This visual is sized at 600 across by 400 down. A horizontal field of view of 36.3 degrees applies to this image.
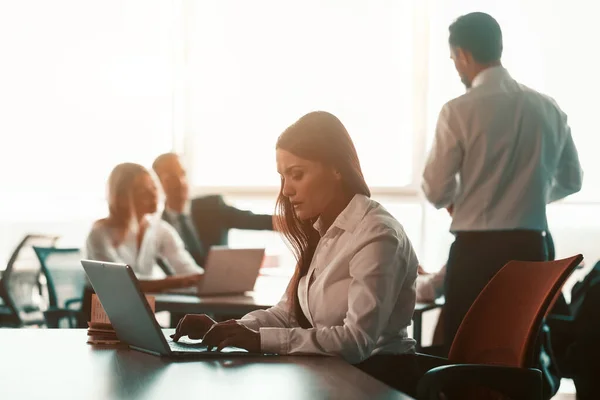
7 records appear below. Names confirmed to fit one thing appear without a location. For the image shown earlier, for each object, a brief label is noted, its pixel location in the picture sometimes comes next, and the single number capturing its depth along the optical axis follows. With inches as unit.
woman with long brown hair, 86.7
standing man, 132.4
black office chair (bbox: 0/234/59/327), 211.8
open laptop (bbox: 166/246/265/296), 159.6
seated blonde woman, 187.2
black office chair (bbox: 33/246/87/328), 196.4
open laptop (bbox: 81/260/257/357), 81.4
